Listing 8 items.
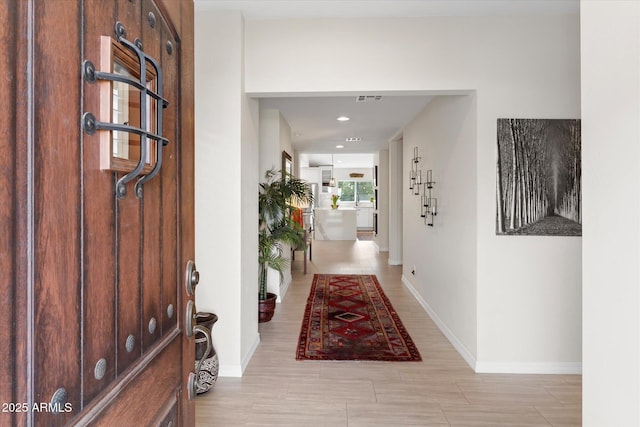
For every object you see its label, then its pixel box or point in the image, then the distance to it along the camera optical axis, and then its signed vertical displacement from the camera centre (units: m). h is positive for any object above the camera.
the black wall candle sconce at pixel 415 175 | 4.41 +0.44
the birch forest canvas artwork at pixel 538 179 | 2.63 +0.23
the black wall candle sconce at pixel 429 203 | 3.75 +0.07
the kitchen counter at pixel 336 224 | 10.59 -0.43
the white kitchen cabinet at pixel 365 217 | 14.13 -0.30
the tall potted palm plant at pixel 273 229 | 3.45 -0.20
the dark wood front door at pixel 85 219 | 0.46 -0.02
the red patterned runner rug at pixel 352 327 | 2.95 -1.17
